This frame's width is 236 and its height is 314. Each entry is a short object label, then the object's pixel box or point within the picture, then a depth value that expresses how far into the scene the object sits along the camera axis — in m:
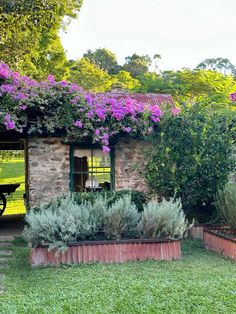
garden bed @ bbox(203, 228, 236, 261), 6.64
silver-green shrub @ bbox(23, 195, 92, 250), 6.10
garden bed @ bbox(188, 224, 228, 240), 8.17
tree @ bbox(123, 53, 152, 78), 37.88
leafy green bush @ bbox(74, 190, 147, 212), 7.96
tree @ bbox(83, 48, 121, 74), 37.90
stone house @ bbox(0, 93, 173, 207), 8.65
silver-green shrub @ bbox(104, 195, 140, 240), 6.62
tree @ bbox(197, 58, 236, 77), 44.88
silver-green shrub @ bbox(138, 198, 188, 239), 6.58
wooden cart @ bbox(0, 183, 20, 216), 11.20
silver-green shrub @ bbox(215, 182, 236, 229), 7.54
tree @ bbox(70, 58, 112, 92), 27.69
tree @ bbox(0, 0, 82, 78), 14.99
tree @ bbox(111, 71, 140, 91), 29.12
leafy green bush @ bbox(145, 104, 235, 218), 8.29
